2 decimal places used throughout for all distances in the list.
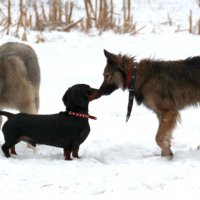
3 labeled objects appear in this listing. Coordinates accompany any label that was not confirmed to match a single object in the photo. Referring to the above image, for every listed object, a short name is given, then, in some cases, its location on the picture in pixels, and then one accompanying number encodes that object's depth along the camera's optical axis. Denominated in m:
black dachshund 10.45
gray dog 11.96
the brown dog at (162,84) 10.95
